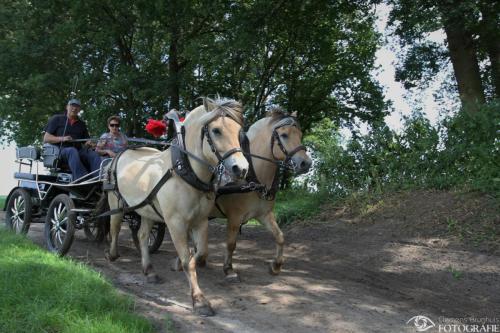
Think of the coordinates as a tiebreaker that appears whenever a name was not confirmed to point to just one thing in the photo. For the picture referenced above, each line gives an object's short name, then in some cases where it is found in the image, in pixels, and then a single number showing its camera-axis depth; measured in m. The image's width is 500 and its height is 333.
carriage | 6.76
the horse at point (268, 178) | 6.01
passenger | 7.53
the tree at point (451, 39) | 9.44
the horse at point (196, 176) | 4.54
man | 7.12
